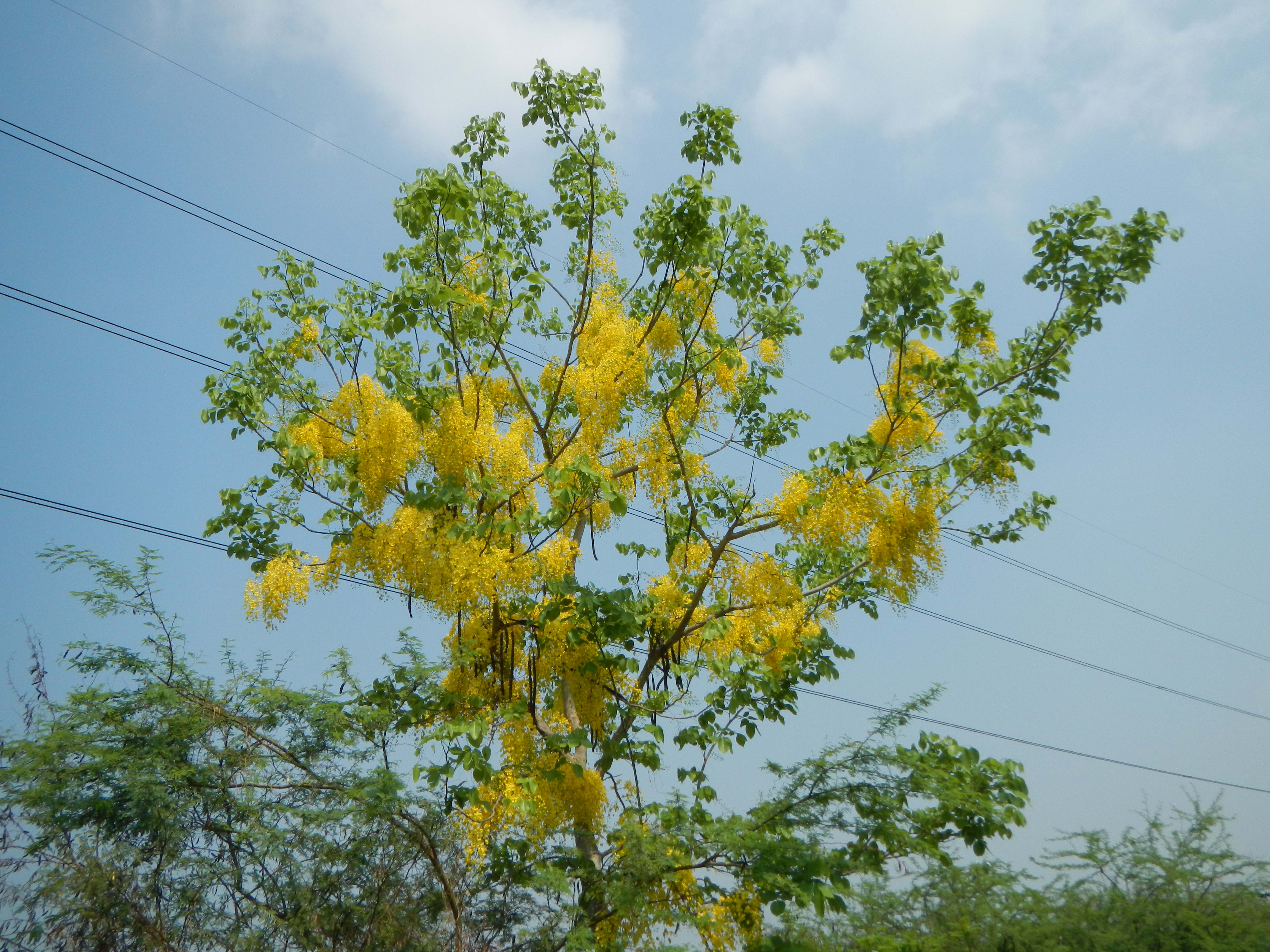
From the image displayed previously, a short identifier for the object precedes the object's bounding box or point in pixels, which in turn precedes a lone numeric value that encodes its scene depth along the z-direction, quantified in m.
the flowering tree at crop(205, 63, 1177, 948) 5.32
